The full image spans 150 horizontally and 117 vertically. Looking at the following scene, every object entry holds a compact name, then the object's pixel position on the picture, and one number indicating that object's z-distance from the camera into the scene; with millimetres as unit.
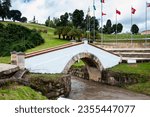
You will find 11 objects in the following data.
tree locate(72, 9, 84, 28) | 68500
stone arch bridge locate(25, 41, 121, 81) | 23344
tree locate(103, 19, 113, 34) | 79062
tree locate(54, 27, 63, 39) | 55794
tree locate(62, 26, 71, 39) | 55031
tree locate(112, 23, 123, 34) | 78425
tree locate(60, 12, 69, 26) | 71875
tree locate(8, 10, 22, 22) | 80075
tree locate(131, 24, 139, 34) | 77325
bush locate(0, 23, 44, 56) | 41906
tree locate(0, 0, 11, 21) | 69625
